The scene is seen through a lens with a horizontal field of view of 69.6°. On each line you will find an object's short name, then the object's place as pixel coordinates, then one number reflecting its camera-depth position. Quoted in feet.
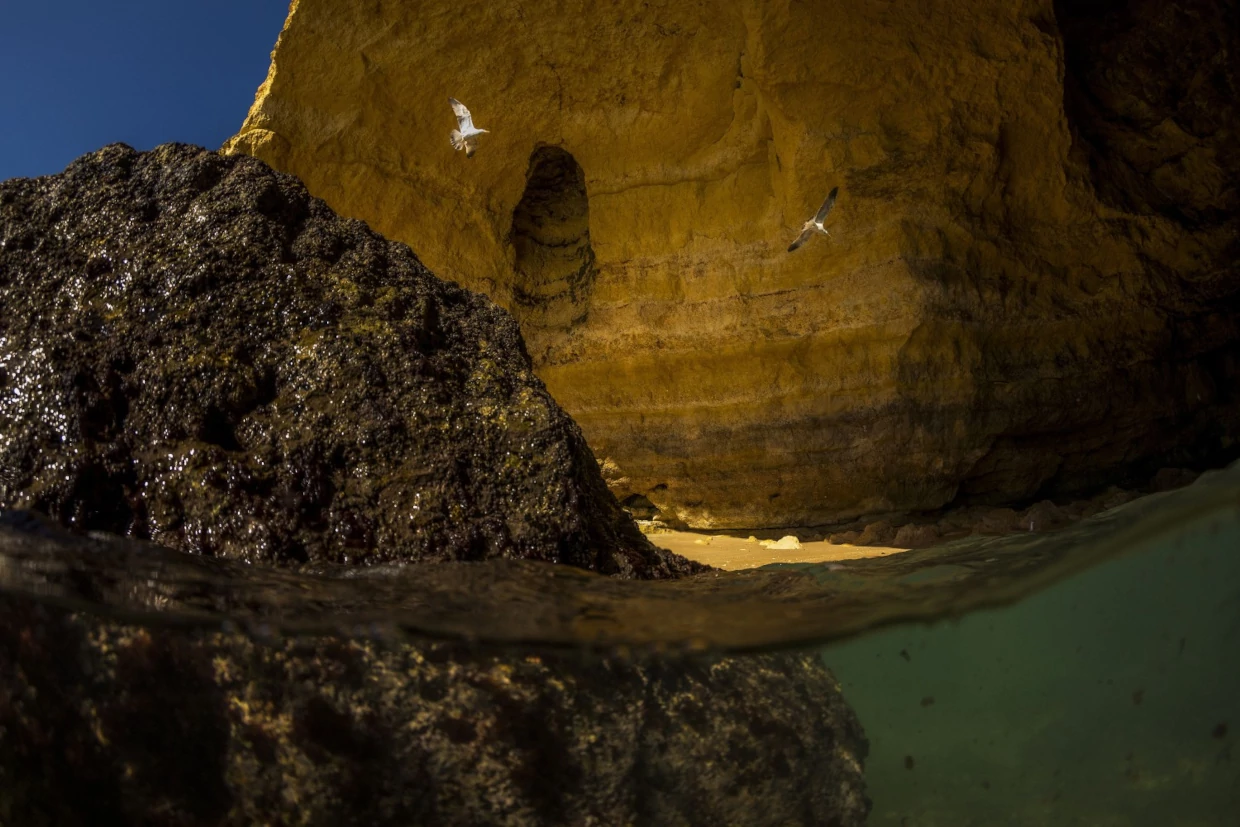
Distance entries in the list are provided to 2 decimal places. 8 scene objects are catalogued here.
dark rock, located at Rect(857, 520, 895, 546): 21.57
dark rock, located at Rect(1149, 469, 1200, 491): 23.06
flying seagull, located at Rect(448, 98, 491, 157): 21.28
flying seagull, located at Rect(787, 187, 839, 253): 19.54
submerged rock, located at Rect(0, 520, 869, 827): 8.86
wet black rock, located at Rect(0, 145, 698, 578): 9.27
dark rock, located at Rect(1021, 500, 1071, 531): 20.77
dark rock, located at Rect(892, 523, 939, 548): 20.59
